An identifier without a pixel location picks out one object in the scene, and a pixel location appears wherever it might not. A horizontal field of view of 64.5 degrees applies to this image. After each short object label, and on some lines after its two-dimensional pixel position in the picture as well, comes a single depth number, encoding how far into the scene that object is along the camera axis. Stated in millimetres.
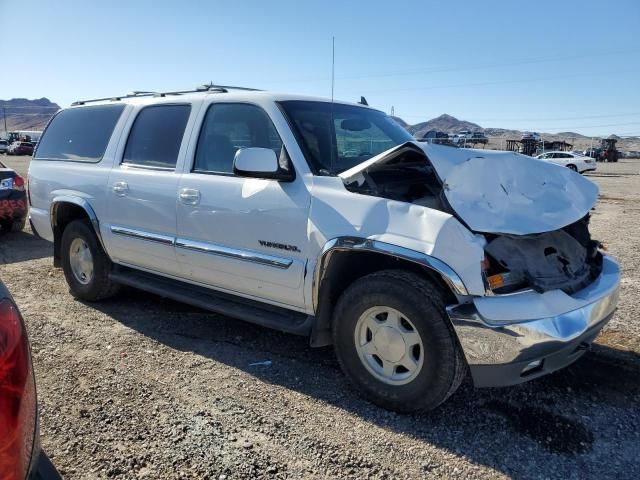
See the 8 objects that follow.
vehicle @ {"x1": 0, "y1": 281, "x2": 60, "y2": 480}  1310
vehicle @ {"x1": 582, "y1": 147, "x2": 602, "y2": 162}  58056
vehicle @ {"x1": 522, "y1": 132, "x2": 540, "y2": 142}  57962
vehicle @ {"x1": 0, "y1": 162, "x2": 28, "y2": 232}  8305
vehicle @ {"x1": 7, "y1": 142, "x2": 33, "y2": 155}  51531
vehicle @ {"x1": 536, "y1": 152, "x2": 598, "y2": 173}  32472
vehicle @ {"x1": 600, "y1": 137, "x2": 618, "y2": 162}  57562
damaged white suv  2770
